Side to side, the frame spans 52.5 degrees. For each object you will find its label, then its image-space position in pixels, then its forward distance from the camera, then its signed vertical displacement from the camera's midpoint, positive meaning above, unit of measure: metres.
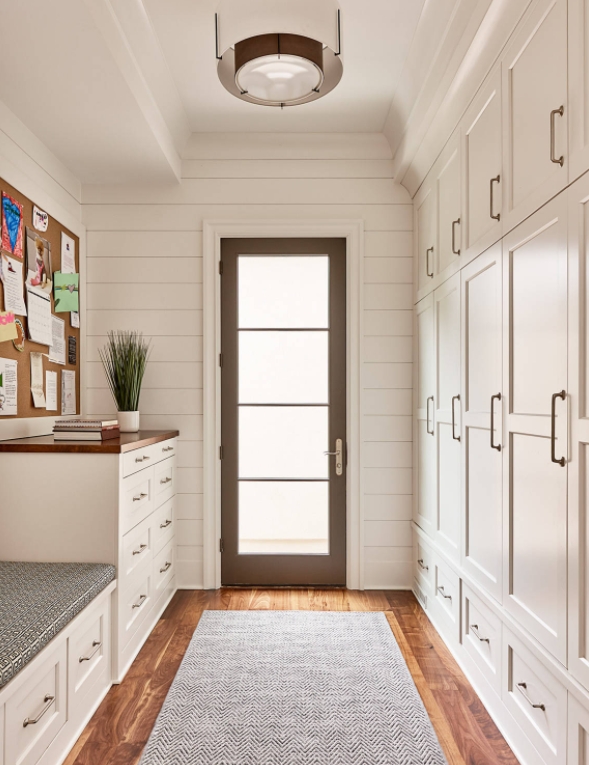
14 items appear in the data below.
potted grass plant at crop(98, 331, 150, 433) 3.30 +0.05
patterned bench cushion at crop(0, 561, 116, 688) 1.57 -0.68
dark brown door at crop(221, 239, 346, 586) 3.65 -0.12
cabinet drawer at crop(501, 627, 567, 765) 1.65 -0.94
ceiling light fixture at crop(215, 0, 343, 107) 2.11 +1.27
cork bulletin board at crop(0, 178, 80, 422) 2.66 +0.20
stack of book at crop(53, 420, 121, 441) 2.59 -0.18
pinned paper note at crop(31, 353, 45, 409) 2.90 +0.04
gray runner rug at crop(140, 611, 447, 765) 1.94 -1.17
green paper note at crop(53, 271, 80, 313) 3.15 +0.52
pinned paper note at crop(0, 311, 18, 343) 2.56 +0.27
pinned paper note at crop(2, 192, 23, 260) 2.60 +0.73
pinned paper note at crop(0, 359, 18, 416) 2.59 +0.01
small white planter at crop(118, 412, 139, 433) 3.29 -0.18
